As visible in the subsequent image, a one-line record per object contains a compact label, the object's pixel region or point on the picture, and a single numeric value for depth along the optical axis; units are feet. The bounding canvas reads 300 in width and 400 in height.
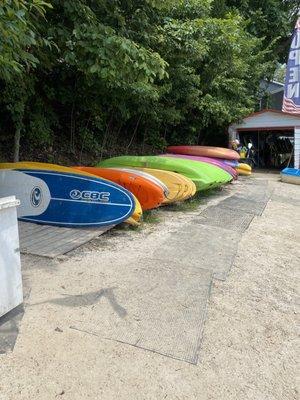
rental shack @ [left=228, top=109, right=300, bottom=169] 51.49
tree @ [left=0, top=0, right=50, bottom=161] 11.05
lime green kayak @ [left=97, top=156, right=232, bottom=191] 26.08
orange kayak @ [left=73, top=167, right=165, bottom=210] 20.03
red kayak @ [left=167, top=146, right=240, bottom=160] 38.83
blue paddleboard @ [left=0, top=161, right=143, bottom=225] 18.06
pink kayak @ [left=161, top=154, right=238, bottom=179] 32.81
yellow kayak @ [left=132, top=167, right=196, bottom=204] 22.16
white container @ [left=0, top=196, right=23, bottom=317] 8.54
